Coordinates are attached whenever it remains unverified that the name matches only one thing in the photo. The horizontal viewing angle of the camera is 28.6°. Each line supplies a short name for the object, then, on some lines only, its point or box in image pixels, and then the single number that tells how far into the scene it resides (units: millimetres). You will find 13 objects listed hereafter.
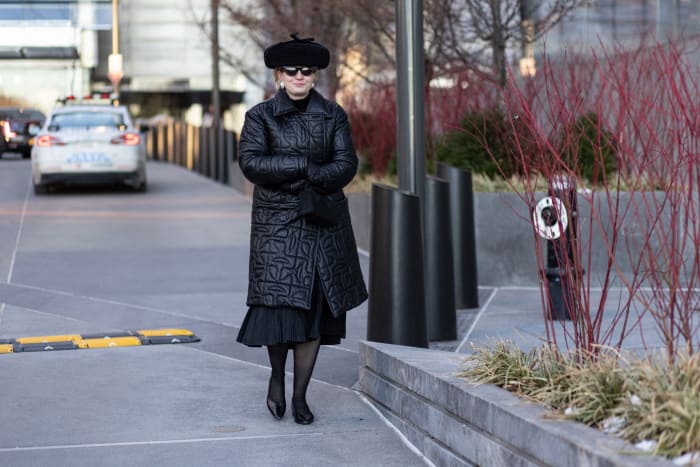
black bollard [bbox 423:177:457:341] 8766
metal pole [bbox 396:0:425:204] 8383
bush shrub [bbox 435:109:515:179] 12875
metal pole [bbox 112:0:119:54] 52409
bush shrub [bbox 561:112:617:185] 12123
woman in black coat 6453
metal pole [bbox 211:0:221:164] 24769
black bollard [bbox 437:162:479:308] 10391
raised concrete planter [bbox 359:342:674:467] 4438
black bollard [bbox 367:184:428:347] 7551
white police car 21406
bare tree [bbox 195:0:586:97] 14547
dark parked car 37562
